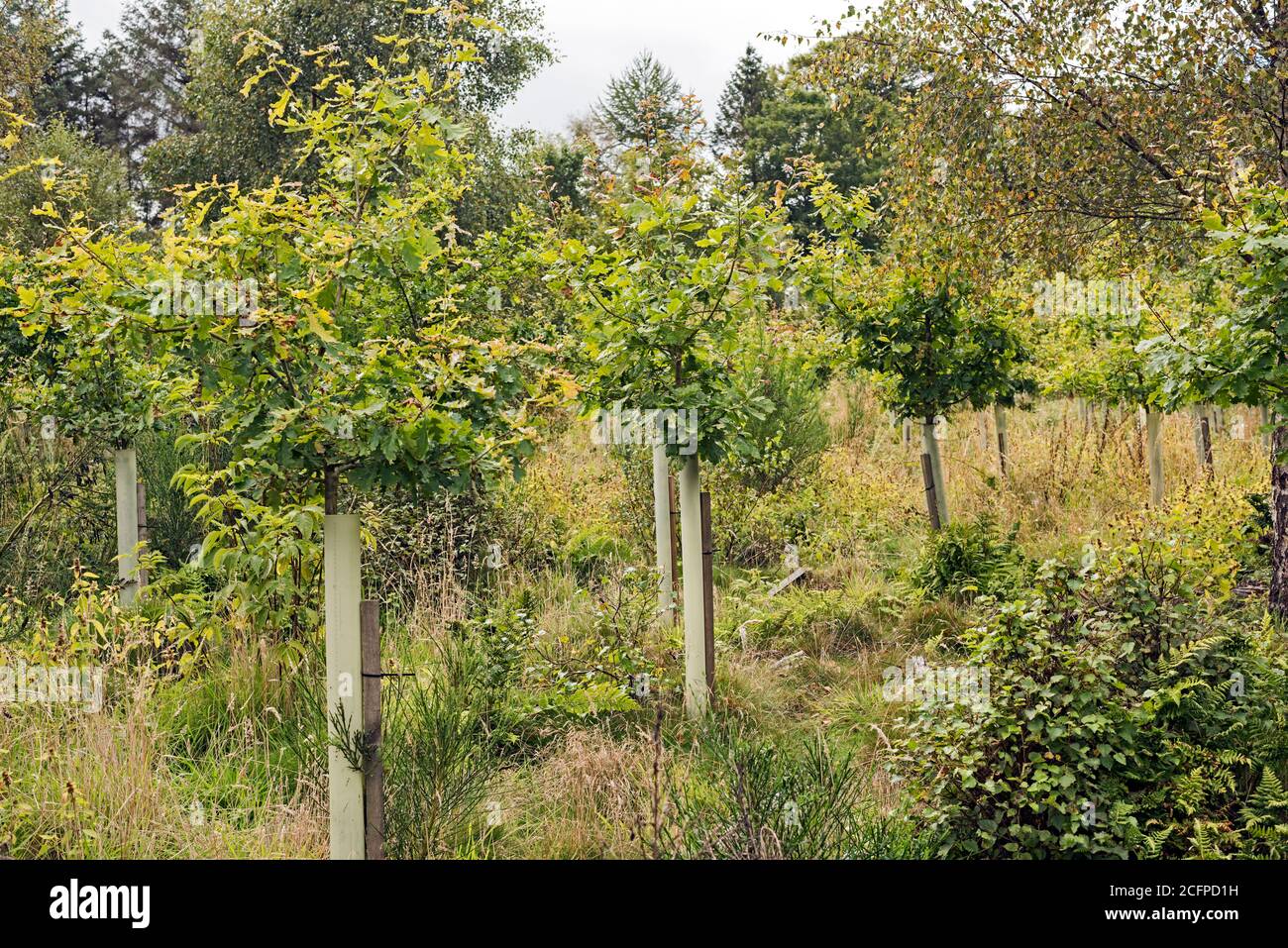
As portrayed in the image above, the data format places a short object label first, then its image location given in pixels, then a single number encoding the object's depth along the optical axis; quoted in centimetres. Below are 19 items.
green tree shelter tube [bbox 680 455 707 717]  575
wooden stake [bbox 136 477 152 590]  792
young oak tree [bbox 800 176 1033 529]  819
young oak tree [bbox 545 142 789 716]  542
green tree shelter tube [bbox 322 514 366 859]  389
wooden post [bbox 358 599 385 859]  388
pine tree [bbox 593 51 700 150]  2789
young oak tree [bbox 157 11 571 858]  372
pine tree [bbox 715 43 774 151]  3628
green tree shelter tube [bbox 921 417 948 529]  867
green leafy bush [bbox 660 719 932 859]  399
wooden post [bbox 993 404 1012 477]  1123
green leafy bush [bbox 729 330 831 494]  1070
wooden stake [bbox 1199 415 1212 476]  1084
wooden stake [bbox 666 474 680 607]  728
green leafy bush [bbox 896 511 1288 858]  406
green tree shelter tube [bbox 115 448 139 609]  736
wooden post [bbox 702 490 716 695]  589
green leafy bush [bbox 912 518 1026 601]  751
